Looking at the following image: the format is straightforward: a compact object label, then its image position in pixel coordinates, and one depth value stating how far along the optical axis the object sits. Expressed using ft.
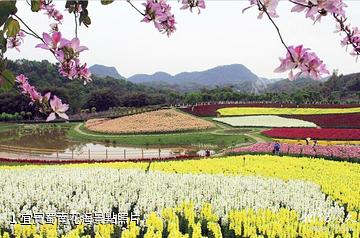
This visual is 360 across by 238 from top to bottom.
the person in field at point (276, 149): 70.28
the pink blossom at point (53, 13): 8.05
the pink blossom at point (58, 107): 6.79
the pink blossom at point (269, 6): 4.95
